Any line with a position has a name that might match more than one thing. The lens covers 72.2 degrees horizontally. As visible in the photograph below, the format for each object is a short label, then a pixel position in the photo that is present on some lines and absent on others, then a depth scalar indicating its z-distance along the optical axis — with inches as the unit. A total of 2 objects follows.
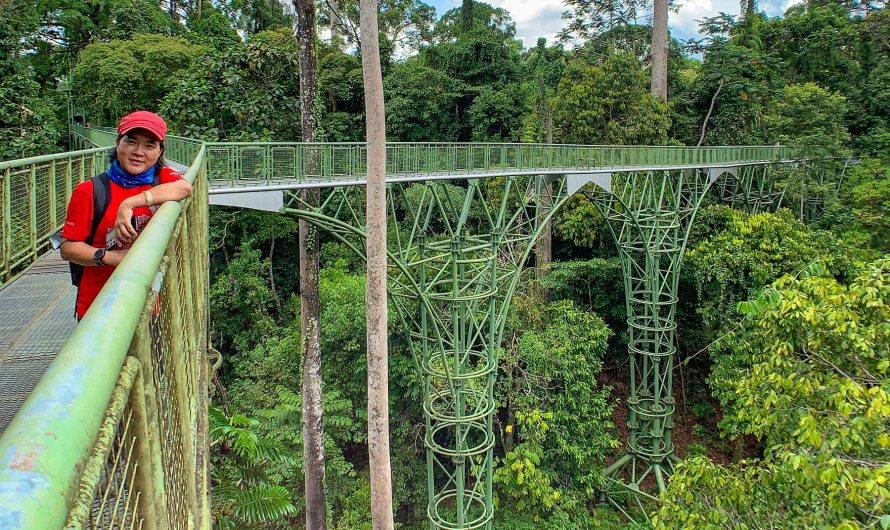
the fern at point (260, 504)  240.4
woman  88.7
